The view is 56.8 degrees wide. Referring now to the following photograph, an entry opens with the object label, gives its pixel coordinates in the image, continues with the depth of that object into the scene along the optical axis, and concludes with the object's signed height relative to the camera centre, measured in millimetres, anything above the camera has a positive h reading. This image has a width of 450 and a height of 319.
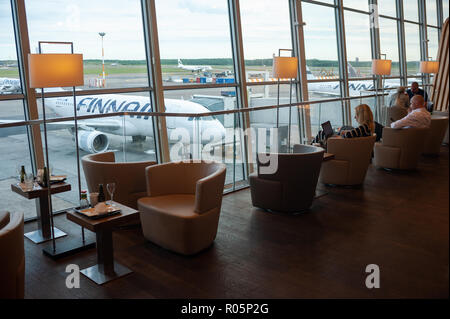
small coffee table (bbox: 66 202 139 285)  3280 -972
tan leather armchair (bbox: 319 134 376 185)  5688 -721
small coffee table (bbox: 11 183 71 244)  4114 -871
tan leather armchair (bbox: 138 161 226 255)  3641 -790
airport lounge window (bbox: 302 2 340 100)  8898 +1285
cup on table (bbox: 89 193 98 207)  3602 -628
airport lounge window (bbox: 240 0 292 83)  7707 +1520
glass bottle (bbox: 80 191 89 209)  3615 -640
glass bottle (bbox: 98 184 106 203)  3602 -605
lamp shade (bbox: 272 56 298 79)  5762 +624
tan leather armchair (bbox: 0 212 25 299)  2535 -804
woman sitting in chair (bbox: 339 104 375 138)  5711 -263
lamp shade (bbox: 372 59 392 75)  8109 +723
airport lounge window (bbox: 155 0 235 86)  6609 +1271
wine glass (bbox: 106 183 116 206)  3486 -523
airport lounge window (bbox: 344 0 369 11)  9844 +2443
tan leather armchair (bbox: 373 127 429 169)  6109 -648
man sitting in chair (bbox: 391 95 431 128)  5227 -224
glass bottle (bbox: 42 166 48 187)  4049 -489
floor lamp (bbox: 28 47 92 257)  3625 +517
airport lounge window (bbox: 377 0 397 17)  11086 +2568
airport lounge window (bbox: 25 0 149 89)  5492 +1281
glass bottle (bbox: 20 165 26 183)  4211 -446
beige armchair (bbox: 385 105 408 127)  8195 -208
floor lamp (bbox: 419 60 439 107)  9008 +739
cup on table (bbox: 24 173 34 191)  4044 -494
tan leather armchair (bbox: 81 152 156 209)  4379 -560
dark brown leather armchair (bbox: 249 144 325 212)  4617 -798
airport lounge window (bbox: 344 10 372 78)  9989 +1559
